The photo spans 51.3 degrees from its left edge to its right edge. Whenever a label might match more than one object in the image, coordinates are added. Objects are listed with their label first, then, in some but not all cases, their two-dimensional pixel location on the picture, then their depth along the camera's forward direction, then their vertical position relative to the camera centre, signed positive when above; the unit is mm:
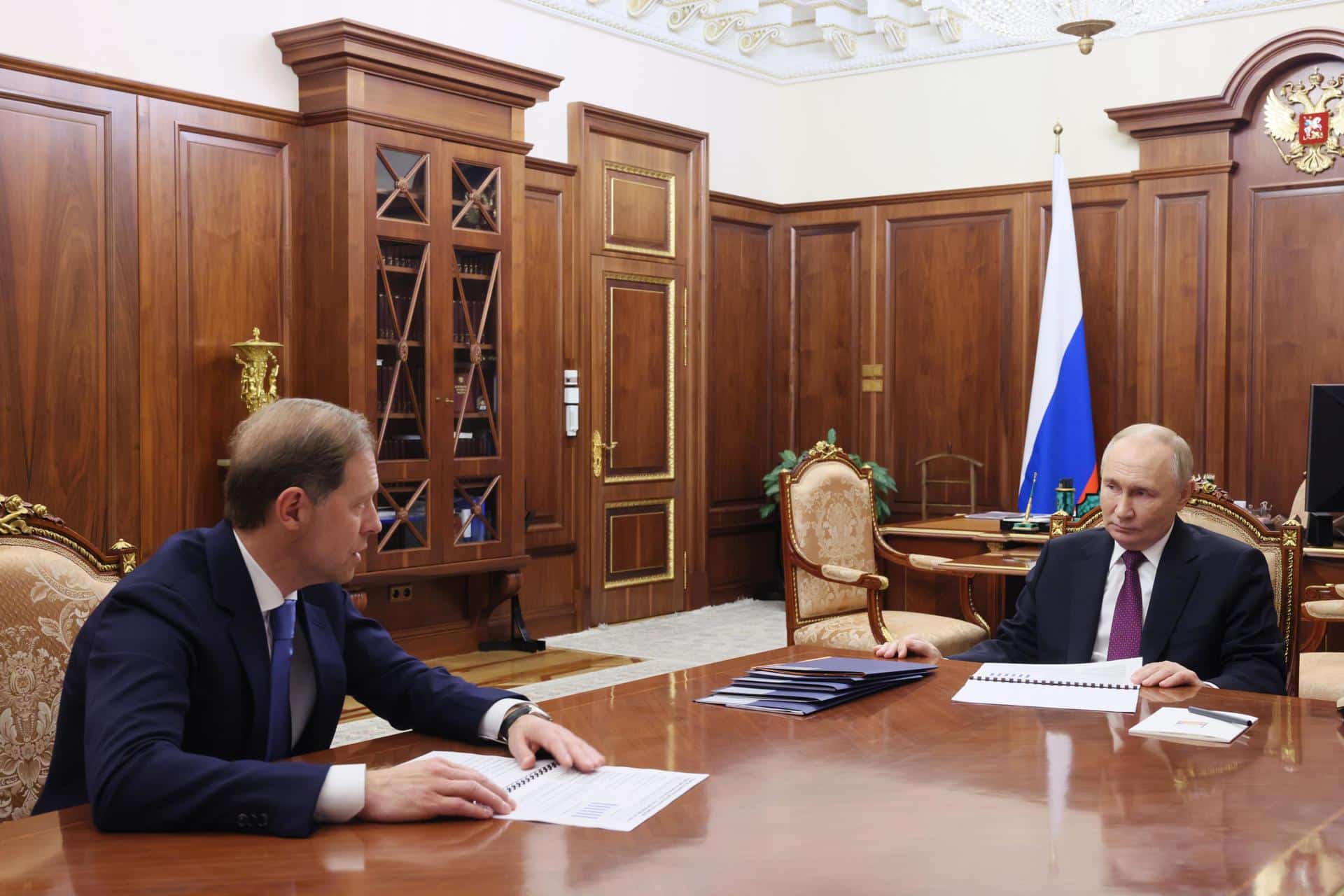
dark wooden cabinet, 5824 +526
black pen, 2151 -493
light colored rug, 6133 -1230
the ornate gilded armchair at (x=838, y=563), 5039 -604
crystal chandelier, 5449 +1631
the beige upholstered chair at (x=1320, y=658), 4047 -810
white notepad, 2068 -496
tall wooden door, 7711 -192
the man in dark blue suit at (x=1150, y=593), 2865 -407
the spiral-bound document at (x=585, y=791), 1664 -491
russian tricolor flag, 7488 +66
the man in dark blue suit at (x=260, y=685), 1604 -371
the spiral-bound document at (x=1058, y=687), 2312 -498
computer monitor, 4961 -187
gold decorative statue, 5609 +139
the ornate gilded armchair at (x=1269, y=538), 3619 -365
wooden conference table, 1443 -495
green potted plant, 8344 -498
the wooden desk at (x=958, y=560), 5254 -599
